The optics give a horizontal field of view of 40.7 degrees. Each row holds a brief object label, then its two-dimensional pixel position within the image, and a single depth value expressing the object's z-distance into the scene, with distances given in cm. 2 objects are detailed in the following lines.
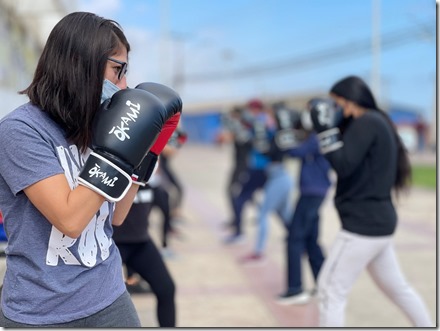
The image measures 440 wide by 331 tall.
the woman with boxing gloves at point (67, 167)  162
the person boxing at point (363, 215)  329
